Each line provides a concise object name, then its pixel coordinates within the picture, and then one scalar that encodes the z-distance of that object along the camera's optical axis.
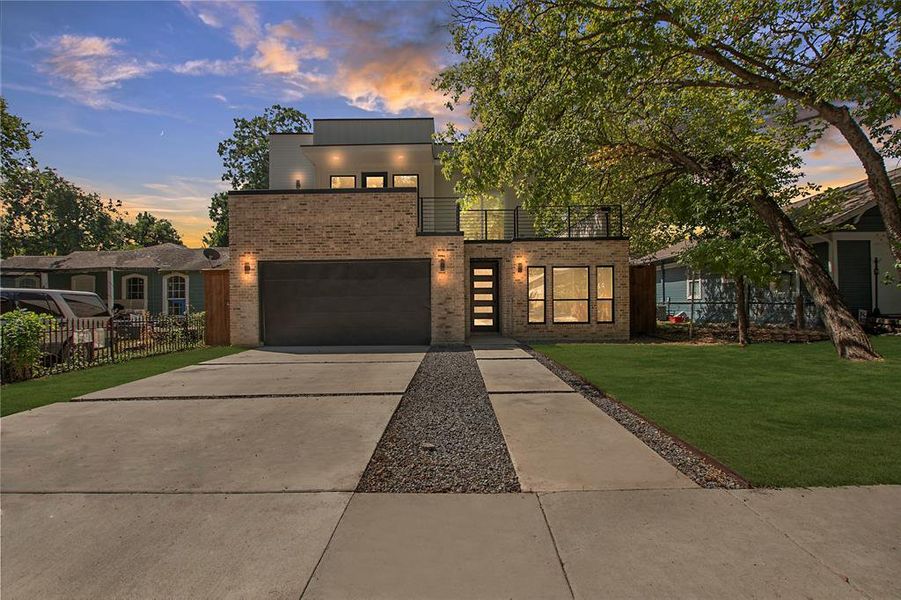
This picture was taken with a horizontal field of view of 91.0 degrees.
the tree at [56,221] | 41.19
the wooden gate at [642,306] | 16.66
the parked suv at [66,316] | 9.62
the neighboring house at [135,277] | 24.58
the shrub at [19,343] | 8.30
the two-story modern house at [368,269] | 14.09
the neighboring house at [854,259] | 15.83
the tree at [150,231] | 52.09
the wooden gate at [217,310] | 14.48
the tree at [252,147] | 38.59
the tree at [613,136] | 8.95
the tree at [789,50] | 8.16
